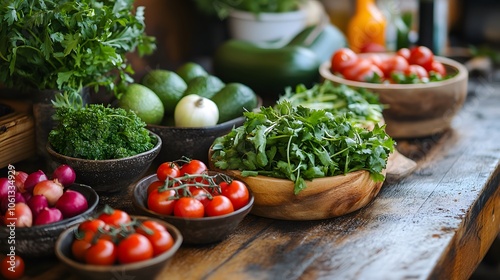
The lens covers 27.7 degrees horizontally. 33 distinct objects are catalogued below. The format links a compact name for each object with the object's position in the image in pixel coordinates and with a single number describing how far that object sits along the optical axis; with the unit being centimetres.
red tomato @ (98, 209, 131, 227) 118
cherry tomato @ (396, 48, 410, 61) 185
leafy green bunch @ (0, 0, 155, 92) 136
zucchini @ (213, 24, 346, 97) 188
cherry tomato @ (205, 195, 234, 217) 124
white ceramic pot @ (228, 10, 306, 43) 209
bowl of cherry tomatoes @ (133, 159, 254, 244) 124
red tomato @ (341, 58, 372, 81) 176
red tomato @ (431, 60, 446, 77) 179
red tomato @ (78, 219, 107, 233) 117
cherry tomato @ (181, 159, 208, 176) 133
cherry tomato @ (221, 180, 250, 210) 127
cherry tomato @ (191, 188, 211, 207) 126
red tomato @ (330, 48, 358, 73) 178
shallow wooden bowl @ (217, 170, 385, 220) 133
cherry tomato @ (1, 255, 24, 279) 120
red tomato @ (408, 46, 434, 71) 180
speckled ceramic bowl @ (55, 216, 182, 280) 112
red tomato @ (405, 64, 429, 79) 173
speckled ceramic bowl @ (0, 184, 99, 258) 120
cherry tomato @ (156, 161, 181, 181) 130
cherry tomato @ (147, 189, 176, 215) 125
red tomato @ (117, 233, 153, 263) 113
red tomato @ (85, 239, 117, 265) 113
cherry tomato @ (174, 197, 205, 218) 123
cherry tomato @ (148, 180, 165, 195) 130
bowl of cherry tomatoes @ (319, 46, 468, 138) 168
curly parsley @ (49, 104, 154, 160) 135
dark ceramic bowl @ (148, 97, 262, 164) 148
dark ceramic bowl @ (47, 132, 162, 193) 134
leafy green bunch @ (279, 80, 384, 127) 159
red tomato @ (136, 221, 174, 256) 115
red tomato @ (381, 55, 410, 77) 177
